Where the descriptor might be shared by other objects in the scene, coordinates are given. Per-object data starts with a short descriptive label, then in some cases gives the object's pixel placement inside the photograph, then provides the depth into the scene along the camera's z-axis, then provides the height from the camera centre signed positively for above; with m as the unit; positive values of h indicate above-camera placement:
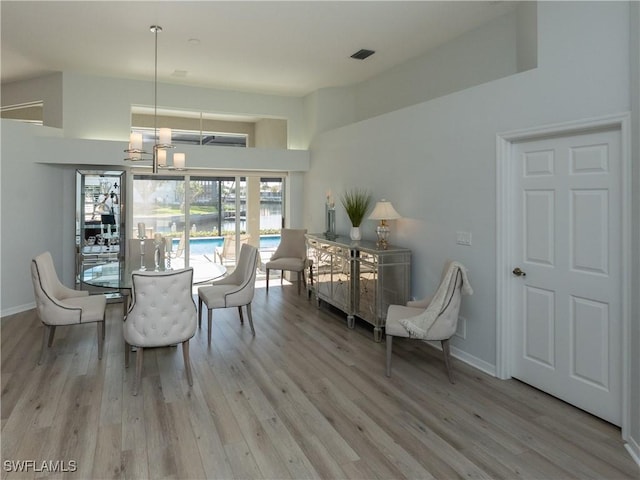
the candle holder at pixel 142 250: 4.74 -0.14
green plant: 5.46 +0.45
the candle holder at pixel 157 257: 4.46 -0.20
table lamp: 4.70 +0.25
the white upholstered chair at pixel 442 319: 3.46 -0.69
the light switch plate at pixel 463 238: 3.84 +0.00
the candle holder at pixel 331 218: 6.36 +0.32
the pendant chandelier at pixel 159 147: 4.02 +0.92
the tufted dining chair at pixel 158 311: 3.27 -0.59
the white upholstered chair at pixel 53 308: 3.75 -0.65
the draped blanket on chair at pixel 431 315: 3.46 -0.65
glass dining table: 3.85 -0.37
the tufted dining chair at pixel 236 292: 4.46 -0.60
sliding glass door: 6.87 +0.45
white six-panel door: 2.76 -0.23
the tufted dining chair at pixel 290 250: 6.73 -0.20
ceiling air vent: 5.13 +2.34
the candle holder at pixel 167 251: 4.63 -0.15
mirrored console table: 4.54 -0.47
